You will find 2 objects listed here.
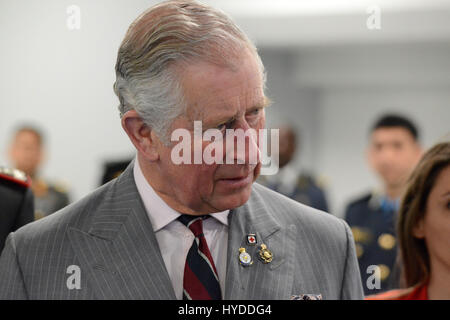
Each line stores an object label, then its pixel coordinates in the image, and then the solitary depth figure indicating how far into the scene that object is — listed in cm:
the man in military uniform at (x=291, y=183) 405
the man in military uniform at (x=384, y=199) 274
